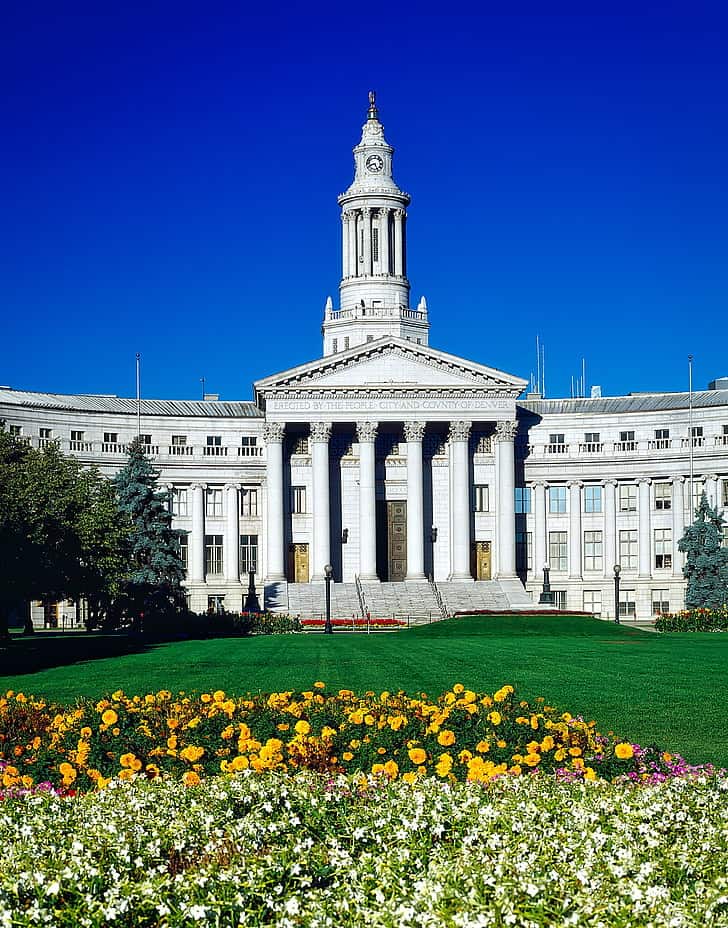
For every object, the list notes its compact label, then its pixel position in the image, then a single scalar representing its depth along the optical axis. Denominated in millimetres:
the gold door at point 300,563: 84312
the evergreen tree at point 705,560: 79562
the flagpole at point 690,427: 86000
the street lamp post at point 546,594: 82812
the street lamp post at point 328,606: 64375
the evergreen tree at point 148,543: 67062
